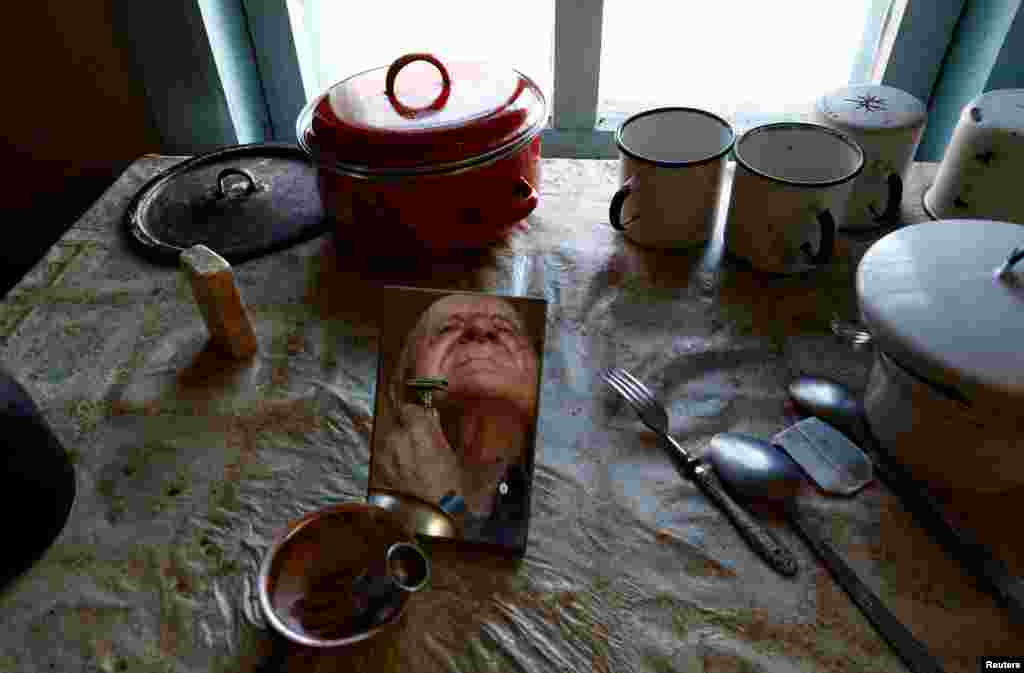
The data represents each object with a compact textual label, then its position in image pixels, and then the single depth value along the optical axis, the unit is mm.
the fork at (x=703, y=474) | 542
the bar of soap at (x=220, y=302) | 676
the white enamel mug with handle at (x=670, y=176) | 758
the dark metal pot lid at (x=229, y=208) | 834
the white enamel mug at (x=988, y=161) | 719
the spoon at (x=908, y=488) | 513
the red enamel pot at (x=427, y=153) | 719
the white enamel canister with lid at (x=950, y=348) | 480
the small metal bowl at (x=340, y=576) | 479
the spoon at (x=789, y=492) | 489
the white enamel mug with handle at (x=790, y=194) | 721
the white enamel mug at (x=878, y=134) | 752
